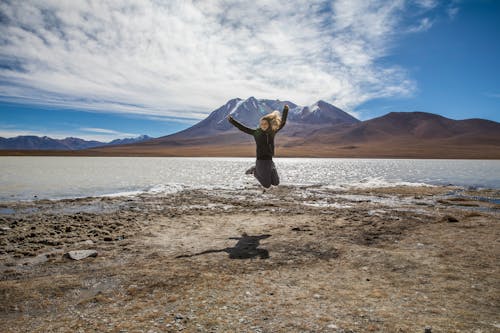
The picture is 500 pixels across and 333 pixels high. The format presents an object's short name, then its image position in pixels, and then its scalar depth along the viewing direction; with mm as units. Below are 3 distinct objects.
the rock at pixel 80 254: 7125
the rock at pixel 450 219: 10891
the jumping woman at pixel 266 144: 8094
